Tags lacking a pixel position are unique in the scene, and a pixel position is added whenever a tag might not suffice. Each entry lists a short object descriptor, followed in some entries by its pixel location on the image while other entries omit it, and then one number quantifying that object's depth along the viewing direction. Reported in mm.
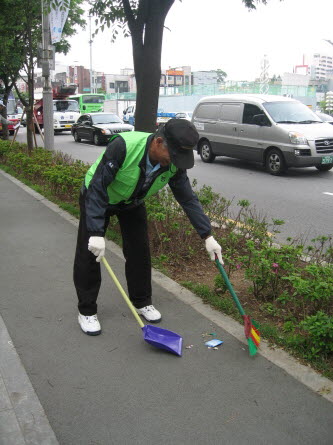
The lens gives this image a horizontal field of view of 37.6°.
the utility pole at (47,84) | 11008
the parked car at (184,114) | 30366
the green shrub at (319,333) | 3006
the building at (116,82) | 103694
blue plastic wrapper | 3342
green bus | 36562
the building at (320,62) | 135162
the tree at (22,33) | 12516
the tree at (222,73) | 106625
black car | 20841
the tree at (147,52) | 6730
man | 3002
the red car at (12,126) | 28800
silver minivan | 11461
